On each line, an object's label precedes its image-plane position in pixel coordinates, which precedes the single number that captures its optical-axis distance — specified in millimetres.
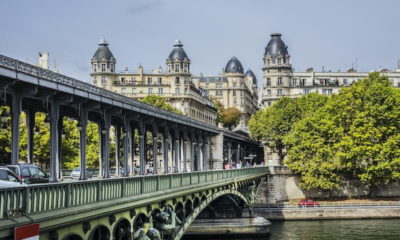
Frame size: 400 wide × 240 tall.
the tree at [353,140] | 93812
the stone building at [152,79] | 172500
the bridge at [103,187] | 20172
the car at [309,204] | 91375
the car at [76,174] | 59625
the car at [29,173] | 33528
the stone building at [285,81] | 191625
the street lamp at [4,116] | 36631
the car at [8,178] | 24619
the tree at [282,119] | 136375
